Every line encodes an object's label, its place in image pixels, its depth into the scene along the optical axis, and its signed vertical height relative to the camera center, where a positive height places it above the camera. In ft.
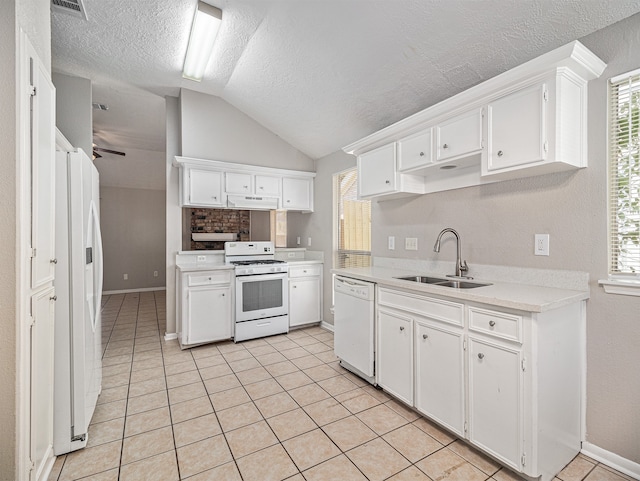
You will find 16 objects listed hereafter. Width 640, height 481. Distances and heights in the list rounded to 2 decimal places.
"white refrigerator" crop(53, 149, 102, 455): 5.87 -1.32
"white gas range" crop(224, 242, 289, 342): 12.19 -2.23
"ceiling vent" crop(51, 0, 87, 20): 7.82 +6.00
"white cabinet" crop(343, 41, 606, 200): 5.39 +2.34
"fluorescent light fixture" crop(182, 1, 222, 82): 8.26 +6.03
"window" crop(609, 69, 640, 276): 5.32 +1.13
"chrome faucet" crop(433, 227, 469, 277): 7.91 -0.65
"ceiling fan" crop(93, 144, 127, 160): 15.10 +4.44
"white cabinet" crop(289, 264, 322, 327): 13.55 -2.48
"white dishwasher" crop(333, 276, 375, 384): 8.45 -2.51
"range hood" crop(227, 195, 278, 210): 13.25 +1.63
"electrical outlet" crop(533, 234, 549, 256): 6.39 -0.13
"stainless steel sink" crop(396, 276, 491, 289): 7.49 -1.11
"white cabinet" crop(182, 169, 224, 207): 12.43 +2.09
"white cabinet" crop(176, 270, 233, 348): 11.42 -2.57
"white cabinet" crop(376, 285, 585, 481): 5.00 -2.53
